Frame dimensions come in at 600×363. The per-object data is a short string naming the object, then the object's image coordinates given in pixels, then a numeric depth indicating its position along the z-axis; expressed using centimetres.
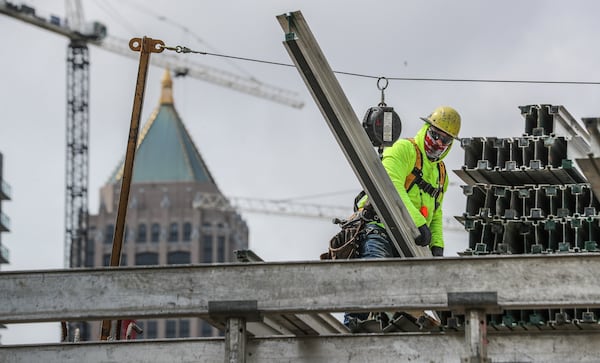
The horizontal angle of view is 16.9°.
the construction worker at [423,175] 1812
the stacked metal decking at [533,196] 1759
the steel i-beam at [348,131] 1650
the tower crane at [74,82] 14275
